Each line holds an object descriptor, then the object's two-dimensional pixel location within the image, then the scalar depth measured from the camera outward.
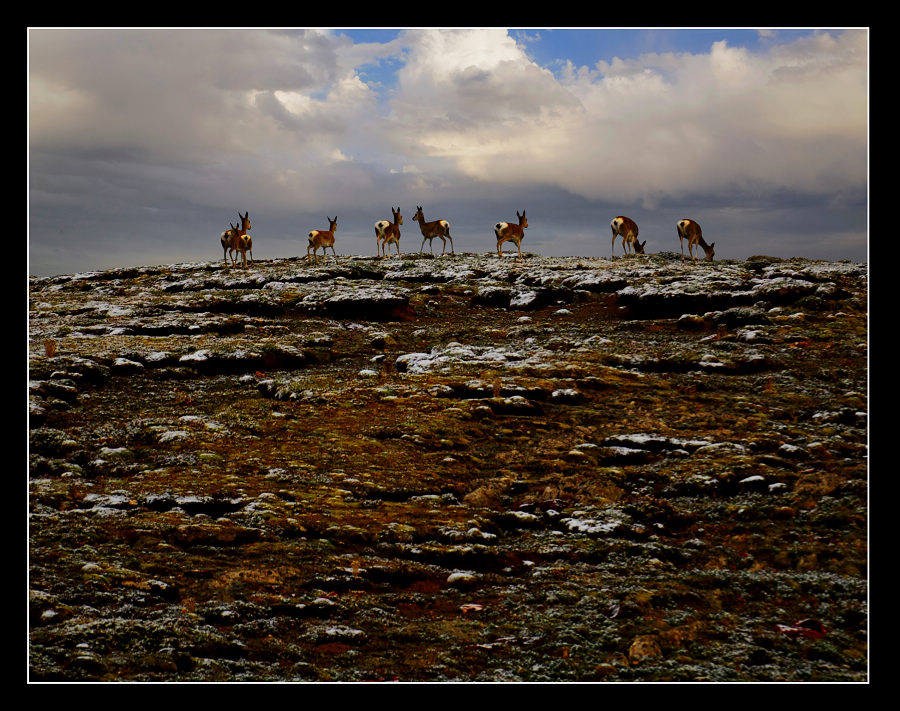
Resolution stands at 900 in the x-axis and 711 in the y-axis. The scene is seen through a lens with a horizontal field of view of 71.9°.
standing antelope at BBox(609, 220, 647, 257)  55.22
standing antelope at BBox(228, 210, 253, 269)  53.31
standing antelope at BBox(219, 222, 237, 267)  53.53
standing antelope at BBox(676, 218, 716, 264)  52.44
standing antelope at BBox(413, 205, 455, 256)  59.97
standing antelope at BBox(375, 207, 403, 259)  57.44
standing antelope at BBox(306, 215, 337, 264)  54.41
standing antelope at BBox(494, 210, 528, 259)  54.00
